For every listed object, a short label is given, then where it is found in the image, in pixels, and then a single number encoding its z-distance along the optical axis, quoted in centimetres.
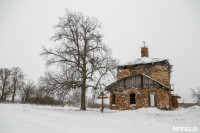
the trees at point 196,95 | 4263
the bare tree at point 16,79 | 3847
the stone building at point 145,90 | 2223
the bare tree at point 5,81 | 3735
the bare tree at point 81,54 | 1747
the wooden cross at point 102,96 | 1664
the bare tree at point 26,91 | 3369
